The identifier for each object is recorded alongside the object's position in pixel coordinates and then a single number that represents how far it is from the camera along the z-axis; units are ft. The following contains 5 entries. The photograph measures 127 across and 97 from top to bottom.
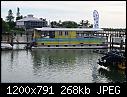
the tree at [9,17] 251.39
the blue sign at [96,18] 130.00
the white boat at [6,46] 107.45
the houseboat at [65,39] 117.08
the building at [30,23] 242.99
